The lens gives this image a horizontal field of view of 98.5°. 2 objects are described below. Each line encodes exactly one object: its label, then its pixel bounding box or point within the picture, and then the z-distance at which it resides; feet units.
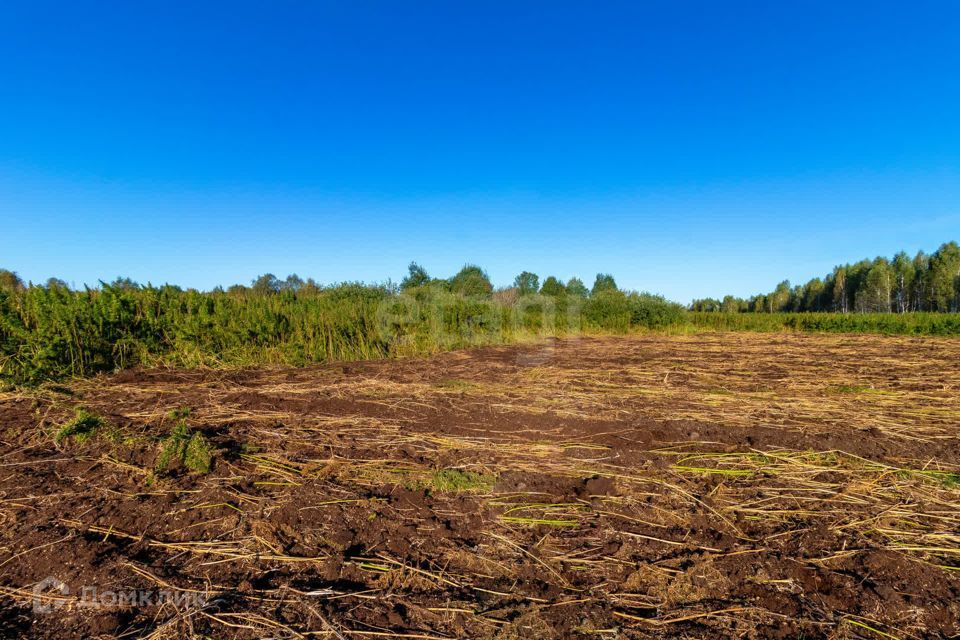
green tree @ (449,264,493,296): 81.71
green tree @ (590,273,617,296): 127.34
